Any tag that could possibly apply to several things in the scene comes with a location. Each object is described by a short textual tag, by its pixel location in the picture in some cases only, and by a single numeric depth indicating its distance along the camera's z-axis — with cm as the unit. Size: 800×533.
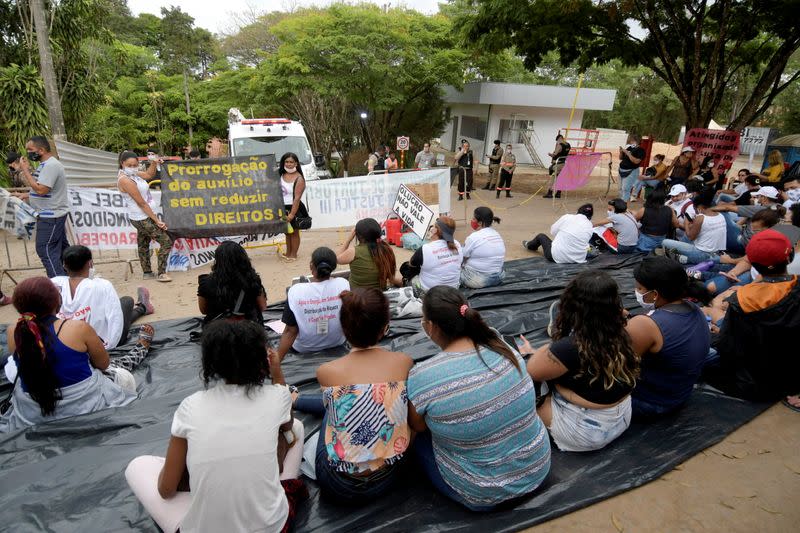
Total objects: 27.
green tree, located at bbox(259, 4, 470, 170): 1590
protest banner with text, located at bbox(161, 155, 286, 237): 701
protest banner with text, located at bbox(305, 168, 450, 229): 842
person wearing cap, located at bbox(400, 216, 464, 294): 545
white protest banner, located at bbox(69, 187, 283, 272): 696
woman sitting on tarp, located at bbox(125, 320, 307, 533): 204
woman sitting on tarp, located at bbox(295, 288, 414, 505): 239
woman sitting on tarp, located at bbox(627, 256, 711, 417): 297
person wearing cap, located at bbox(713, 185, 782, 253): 682
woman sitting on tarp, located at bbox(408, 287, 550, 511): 229
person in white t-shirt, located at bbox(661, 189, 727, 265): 665
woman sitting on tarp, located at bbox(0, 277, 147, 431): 294
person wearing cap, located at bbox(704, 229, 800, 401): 340
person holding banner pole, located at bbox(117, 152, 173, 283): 655
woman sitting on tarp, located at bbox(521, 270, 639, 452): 269
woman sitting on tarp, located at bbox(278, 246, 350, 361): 405
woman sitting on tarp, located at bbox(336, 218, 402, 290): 496
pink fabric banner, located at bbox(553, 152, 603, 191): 1168
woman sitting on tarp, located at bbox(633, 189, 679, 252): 736
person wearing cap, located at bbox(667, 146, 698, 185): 1130
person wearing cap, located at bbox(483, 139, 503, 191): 1581
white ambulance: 1208
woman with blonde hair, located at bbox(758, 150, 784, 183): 1089
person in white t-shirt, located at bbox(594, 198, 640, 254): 760
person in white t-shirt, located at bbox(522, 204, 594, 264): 711
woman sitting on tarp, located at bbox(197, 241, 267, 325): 385
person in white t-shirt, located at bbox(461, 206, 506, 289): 597
